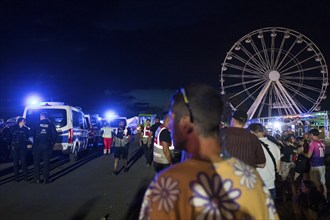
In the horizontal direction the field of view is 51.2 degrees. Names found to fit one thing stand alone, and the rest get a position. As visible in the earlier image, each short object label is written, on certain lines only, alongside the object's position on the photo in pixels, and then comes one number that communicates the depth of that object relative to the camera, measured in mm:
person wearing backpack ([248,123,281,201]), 5027
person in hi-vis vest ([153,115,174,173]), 7367
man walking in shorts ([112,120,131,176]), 11195
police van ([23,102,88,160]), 12906
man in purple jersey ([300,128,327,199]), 7605
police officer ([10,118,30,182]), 9680
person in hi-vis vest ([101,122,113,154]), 16991
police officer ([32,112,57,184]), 9461
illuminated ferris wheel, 29656
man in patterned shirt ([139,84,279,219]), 1492
